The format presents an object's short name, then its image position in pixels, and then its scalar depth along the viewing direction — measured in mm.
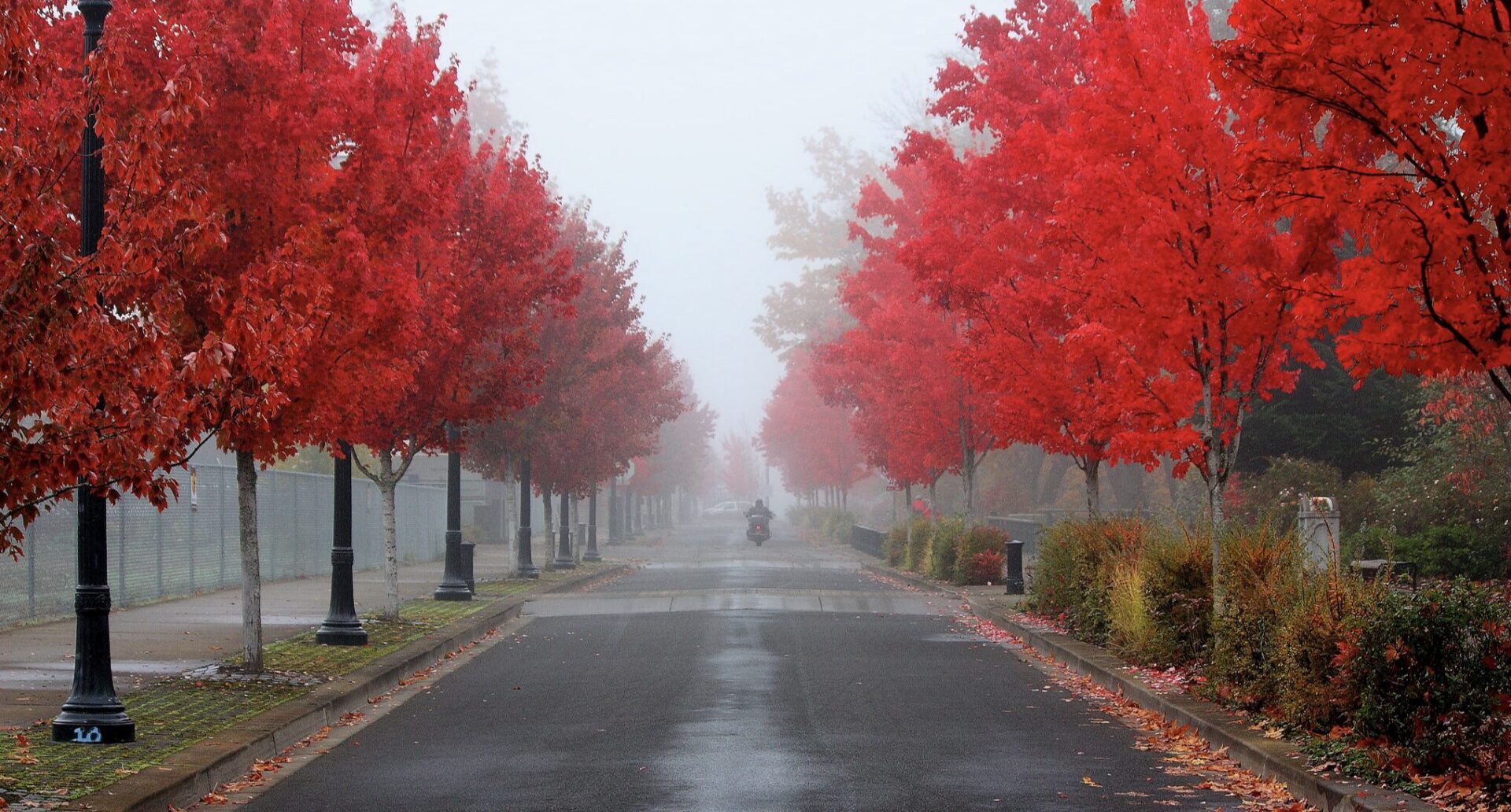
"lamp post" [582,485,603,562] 49875
